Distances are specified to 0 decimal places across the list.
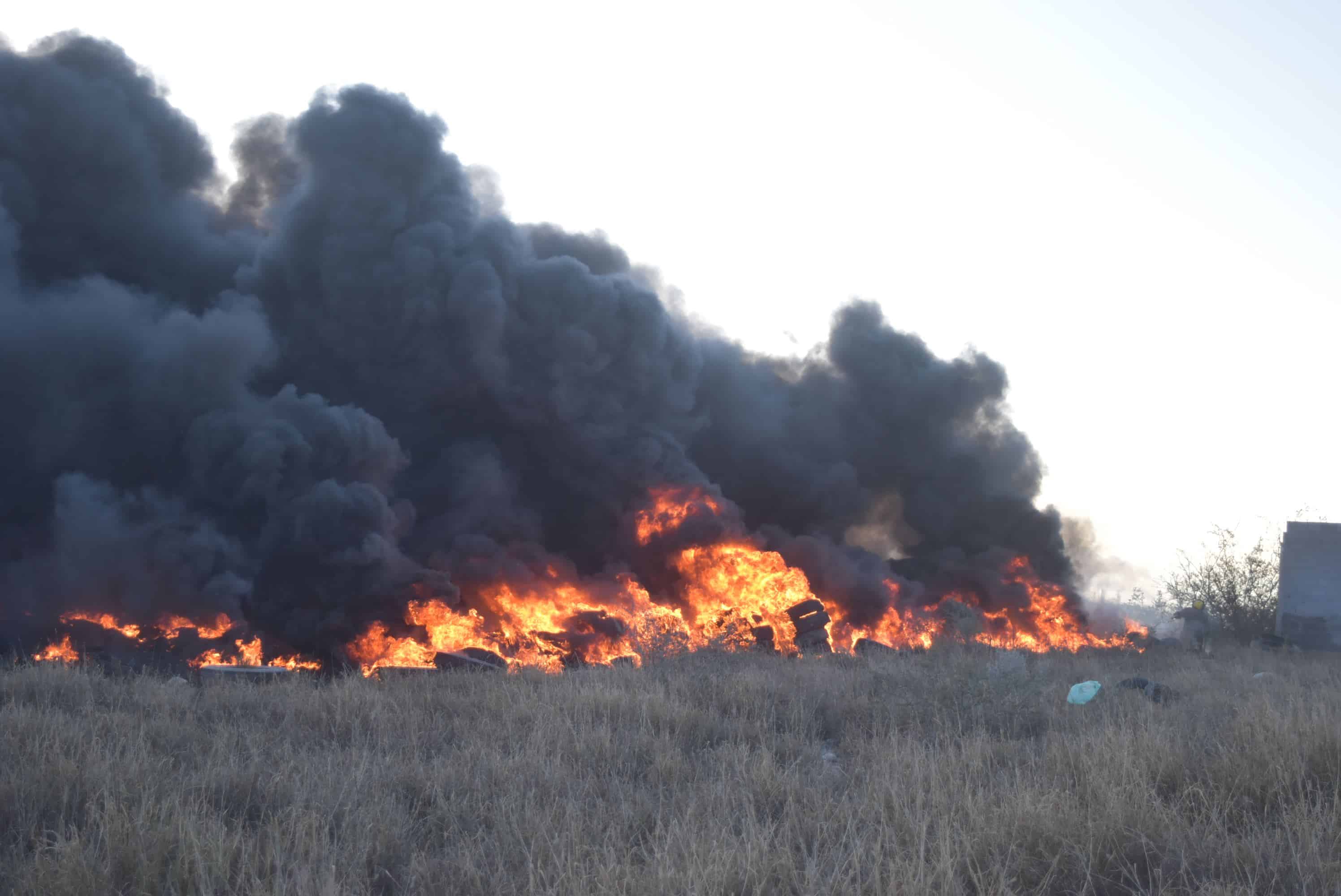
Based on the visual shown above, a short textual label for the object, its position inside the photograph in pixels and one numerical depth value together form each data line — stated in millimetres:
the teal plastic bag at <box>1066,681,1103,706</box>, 12180
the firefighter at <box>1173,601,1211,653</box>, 26750
